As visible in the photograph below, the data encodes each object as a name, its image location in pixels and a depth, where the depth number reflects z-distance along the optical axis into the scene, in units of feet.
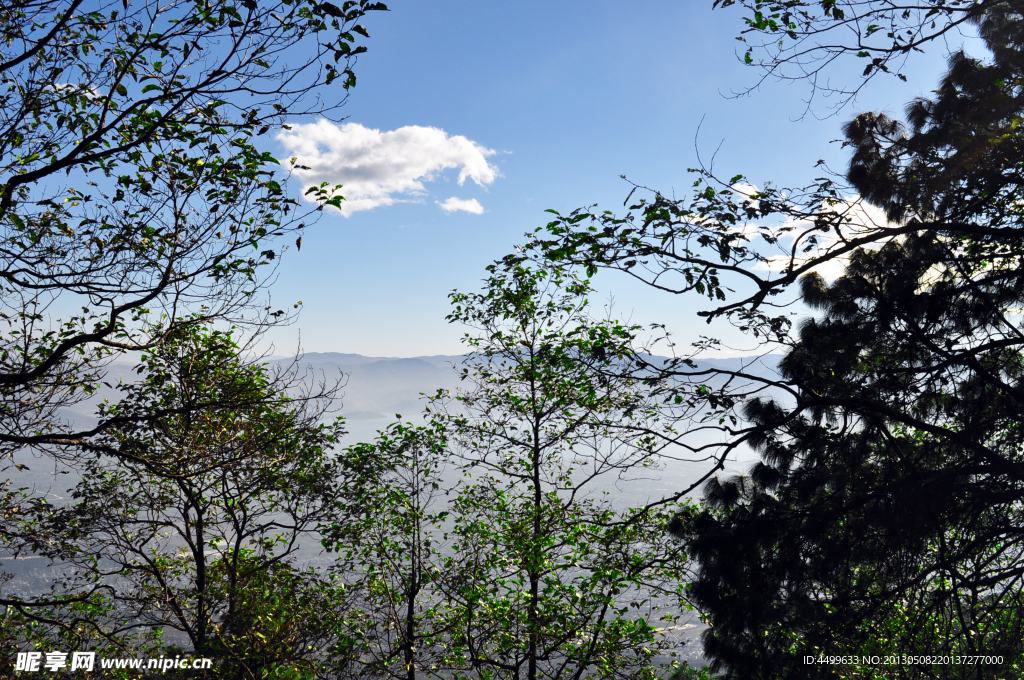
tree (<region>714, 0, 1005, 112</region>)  18.58
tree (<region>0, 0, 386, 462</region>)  17.76
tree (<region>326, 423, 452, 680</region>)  35.01
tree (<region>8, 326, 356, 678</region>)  31.12
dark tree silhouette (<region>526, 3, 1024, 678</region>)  18.28
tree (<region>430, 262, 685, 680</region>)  29.04
